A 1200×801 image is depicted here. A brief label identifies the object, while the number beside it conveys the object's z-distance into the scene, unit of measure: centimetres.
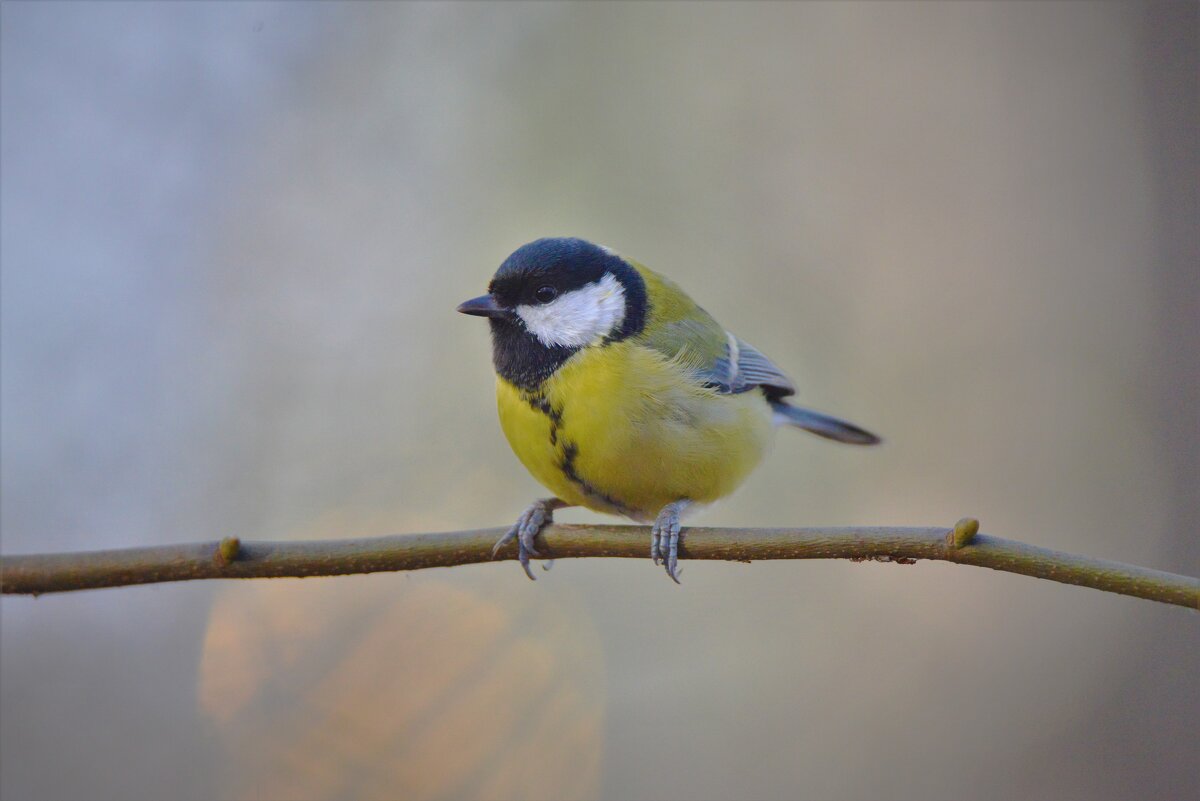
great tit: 415
